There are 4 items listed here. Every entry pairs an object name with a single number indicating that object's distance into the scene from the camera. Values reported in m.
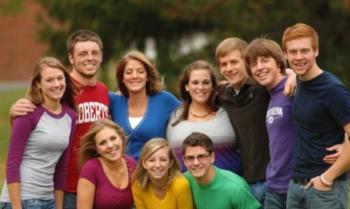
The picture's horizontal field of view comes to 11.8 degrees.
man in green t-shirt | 12.35
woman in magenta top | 12.66
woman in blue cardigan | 13.36
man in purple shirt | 11.75
